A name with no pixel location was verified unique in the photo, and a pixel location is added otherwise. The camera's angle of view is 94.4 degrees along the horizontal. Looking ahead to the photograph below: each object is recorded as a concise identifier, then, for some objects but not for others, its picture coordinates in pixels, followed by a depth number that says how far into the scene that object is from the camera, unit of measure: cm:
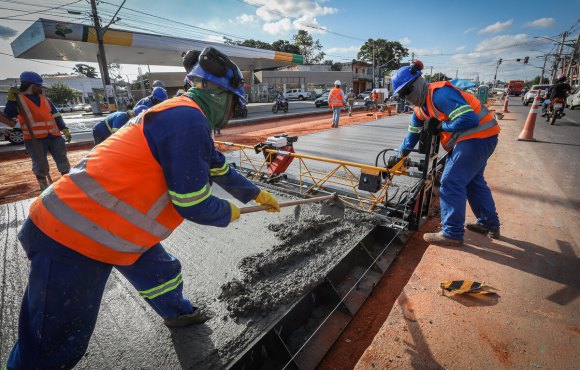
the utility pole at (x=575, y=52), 2948
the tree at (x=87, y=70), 7270
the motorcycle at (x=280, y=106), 1864
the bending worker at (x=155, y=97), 402
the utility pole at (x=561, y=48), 3587
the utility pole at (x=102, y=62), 1311
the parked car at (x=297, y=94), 3497
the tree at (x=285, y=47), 6525
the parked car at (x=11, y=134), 920
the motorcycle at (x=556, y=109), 1004
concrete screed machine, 175
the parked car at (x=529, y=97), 2051
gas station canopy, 1271
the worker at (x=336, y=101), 1021
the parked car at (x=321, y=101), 2336
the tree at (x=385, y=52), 5691
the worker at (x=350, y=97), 1661
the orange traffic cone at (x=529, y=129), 757
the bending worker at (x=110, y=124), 351
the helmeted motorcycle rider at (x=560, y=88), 957
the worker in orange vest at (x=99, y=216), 113
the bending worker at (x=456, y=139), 256
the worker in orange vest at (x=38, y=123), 408
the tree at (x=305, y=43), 6519
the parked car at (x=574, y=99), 1459
